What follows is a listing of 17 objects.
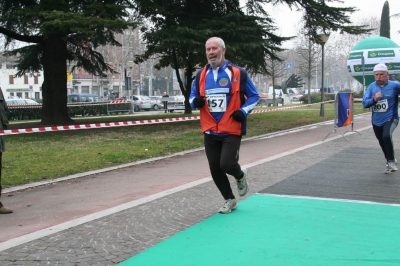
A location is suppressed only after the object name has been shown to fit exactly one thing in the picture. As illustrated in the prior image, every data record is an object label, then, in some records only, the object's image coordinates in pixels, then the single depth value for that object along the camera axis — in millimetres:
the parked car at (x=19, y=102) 45812
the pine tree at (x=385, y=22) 54259
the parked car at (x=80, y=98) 52562
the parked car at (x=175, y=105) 40688
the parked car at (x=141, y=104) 47619
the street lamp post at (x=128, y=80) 40381
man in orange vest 5918
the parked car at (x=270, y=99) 49656
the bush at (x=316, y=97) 51531
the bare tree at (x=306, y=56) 50734
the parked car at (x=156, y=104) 49375
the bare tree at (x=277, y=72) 47619
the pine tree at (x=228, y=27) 18562
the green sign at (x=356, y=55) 39425
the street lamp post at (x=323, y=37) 22781
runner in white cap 8766
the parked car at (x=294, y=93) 63906
